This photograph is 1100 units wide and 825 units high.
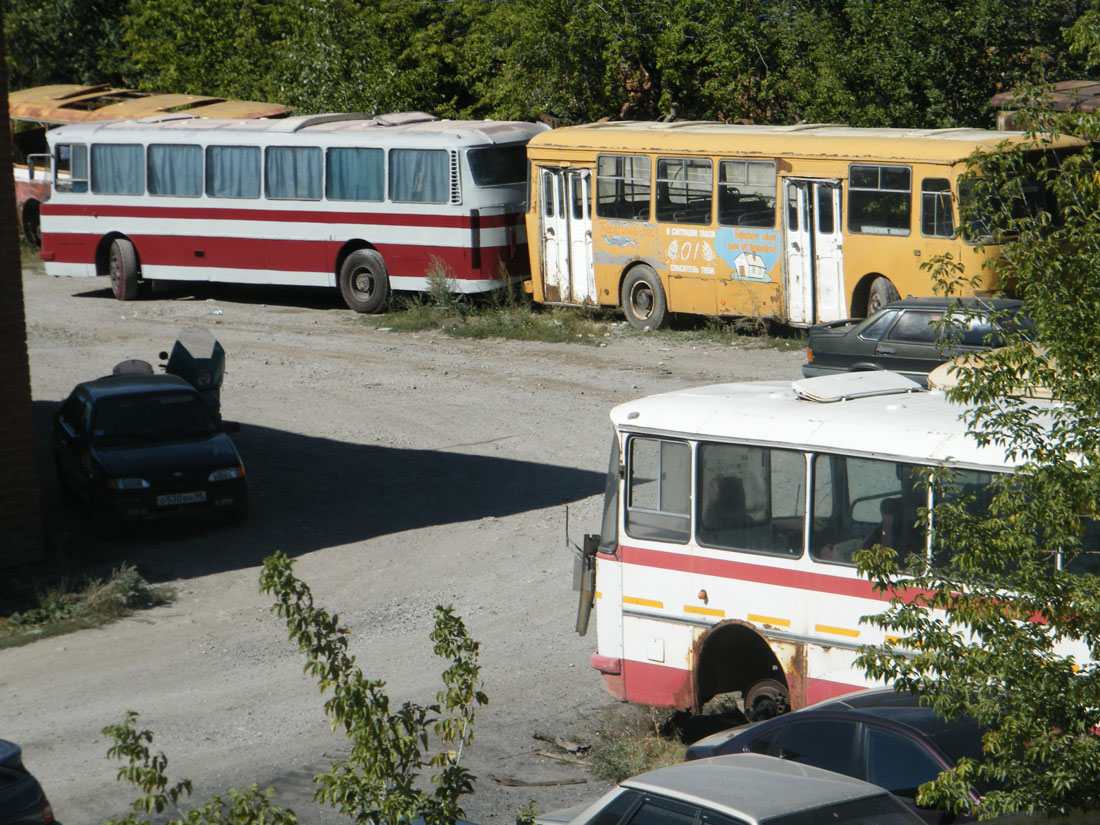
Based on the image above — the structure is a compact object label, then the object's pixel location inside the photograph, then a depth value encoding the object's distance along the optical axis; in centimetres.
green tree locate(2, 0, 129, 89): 7794
